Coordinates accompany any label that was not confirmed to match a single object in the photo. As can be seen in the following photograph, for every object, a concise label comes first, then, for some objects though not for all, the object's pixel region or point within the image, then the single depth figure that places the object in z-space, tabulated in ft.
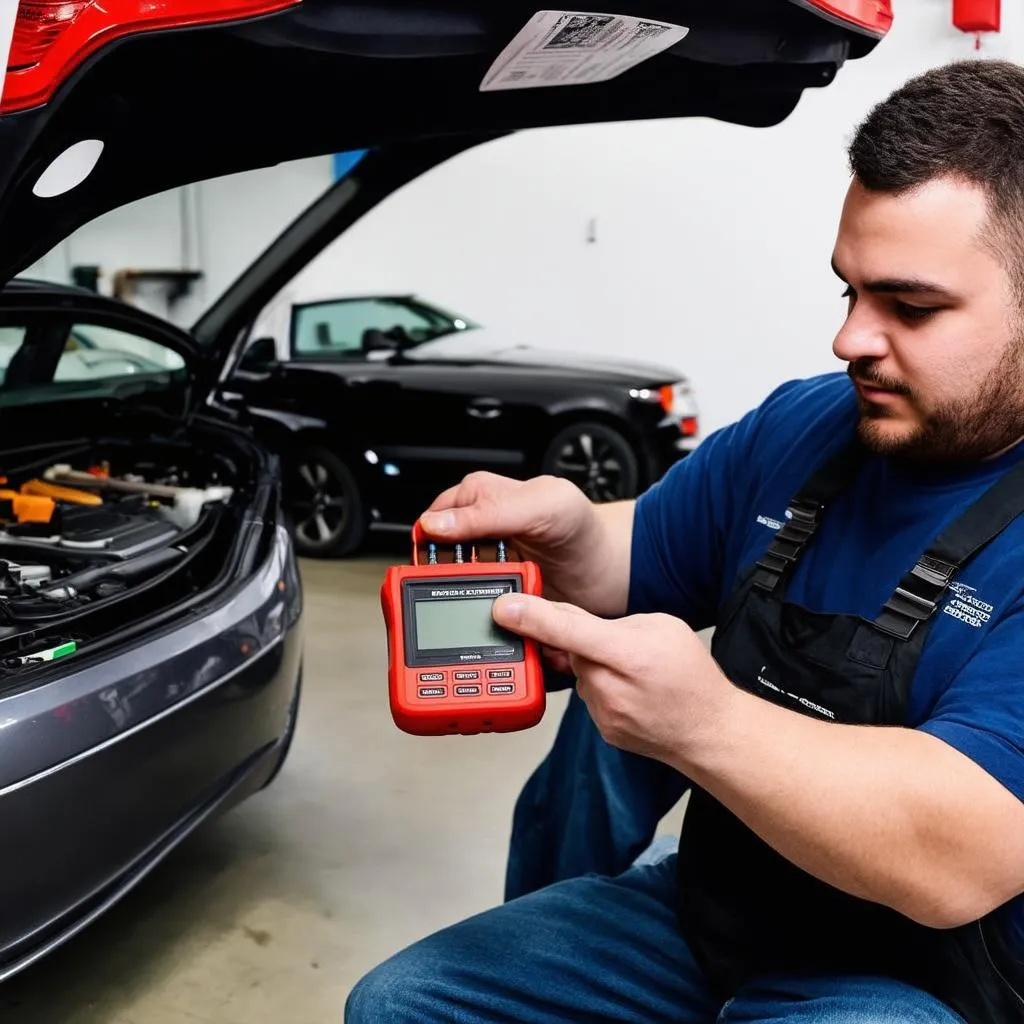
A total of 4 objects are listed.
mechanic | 3.32
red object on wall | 18.98
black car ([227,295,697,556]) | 15.97
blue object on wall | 23.85
